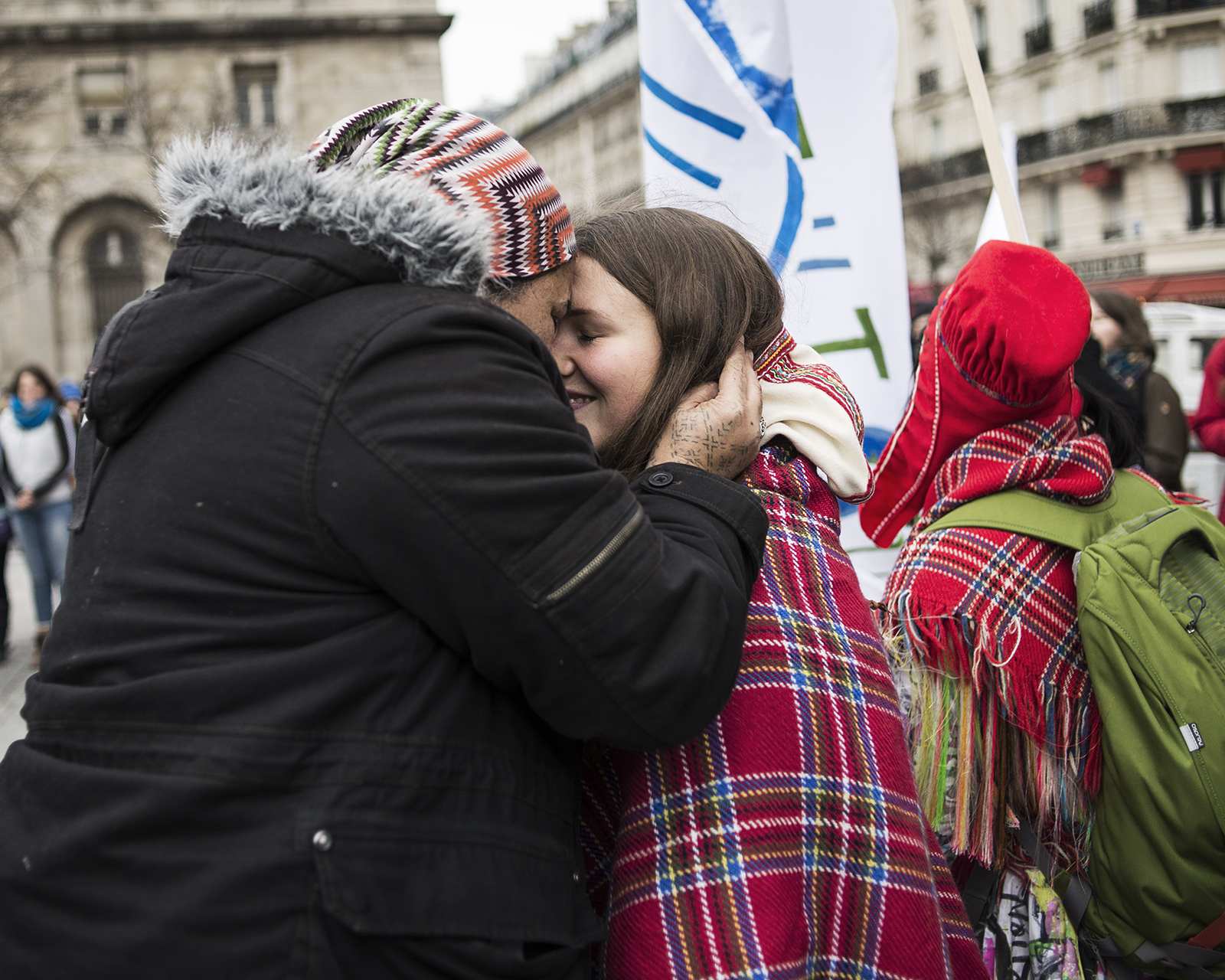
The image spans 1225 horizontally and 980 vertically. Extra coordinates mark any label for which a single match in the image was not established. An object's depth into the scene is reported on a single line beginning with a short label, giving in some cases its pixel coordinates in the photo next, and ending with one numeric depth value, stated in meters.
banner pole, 2.43
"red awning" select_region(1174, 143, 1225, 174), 28.55
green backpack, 1.69
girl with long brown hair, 1.30
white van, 15.59
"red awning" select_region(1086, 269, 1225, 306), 26.72
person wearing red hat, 1.81
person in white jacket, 7.23
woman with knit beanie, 1.05
